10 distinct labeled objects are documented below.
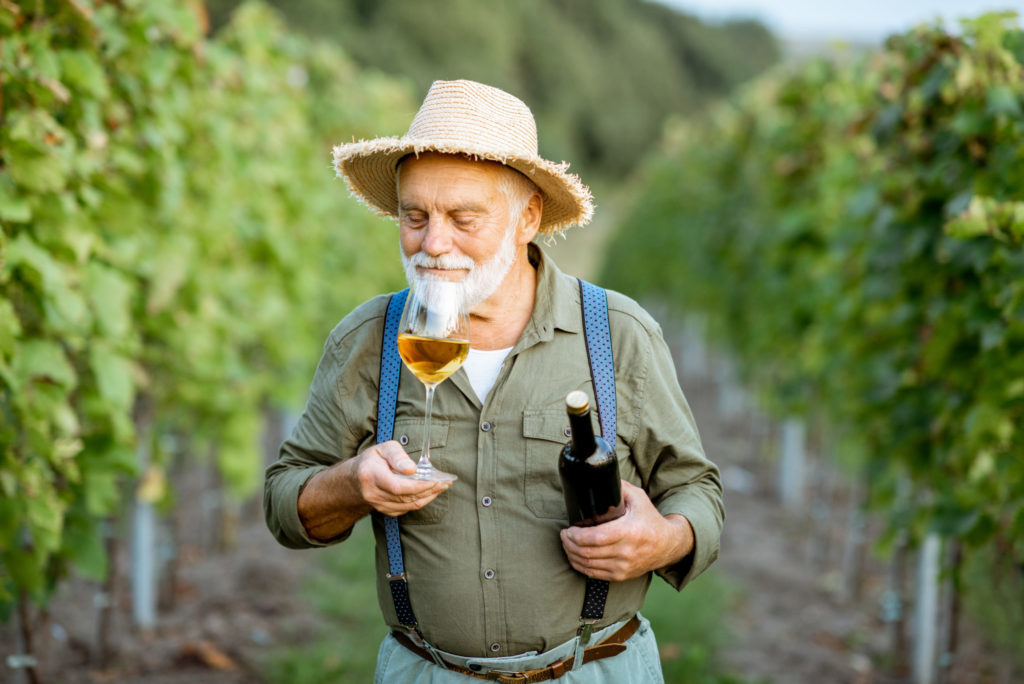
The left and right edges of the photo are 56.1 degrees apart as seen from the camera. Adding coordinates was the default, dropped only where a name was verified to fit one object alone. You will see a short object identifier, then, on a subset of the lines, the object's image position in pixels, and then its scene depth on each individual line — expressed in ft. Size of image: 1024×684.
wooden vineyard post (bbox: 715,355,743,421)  42.77
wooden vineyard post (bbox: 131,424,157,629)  17.06
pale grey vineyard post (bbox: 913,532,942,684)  16.10
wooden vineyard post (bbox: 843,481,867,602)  21.13
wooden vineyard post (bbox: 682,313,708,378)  55.73
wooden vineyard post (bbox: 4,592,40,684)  11.25
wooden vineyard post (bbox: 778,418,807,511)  28.71
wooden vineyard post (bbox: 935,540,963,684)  13.97
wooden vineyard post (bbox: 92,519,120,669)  14.98
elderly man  6.93
